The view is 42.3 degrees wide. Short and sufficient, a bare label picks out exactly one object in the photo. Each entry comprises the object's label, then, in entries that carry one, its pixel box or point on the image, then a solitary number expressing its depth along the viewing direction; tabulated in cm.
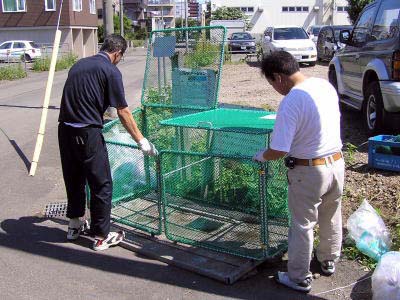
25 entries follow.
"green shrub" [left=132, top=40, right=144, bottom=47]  6297
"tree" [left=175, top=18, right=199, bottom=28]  6021
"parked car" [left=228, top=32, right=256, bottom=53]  3196
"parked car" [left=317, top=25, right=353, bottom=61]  2285
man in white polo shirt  338
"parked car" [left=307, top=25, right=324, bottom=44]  3474
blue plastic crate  583
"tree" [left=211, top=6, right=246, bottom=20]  5447
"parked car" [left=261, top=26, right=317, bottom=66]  2158
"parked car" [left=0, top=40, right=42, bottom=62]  2987
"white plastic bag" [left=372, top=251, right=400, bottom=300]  329
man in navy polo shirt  427
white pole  709
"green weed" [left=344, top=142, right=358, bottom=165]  650
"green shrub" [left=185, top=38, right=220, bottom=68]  575
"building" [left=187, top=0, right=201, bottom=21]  4421
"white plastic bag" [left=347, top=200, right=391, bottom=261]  411
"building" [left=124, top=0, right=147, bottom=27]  9456
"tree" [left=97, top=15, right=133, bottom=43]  5591
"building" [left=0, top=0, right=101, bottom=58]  4222
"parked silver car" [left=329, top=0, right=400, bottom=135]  688
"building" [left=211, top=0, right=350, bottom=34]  5494
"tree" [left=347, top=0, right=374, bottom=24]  3482
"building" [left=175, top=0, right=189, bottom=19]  9219
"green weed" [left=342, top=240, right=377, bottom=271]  409
